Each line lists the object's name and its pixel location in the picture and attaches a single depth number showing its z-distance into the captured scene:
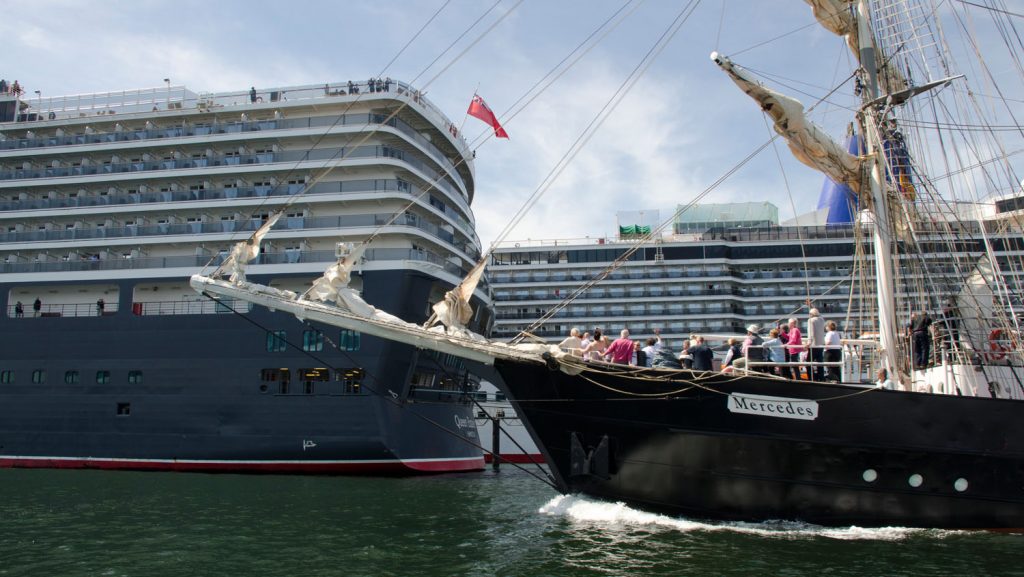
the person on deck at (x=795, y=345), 13.20
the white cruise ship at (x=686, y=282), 48.28
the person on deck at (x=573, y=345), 13.35
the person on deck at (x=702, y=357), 13.23
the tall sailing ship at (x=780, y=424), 12.09
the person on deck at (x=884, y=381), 12.62
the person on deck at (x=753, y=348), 12.78
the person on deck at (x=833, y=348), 13.01
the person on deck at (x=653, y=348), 13.50
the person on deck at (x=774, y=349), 13.03
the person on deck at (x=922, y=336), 13.60
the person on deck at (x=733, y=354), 13.06
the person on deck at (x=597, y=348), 13.34
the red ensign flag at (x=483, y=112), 23.84
